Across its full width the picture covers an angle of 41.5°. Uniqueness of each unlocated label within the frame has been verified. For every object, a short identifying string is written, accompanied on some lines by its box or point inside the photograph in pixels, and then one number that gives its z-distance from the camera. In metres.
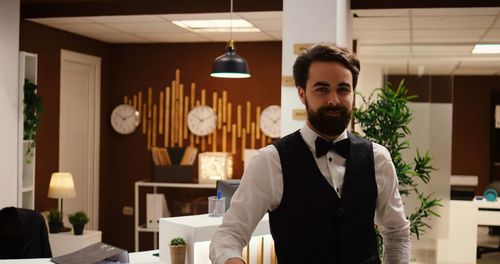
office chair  4.17
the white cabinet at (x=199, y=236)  3.26
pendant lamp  4.75
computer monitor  3.70
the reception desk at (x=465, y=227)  7.45
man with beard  1.61
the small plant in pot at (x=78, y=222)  6.26
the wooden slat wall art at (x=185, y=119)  7.68
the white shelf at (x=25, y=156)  5.77
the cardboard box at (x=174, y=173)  7.40
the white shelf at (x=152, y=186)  7.34
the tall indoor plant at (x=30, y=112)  5.90
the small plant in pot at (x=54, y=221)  6.26
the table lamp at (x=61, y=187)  6.31
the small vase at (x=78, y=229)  6.27
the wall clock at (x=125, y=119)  7.99
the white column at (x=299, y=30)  4.27
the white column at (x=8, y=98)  5.54
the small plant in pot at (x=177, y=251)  3.22
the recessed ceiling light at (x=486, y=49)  7.44
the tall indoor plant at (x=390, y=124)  4.11
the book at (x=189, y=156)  7.54
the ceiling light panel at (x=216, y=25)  6.30
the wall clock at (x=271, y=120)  7.48
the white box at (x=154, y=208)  7.37
